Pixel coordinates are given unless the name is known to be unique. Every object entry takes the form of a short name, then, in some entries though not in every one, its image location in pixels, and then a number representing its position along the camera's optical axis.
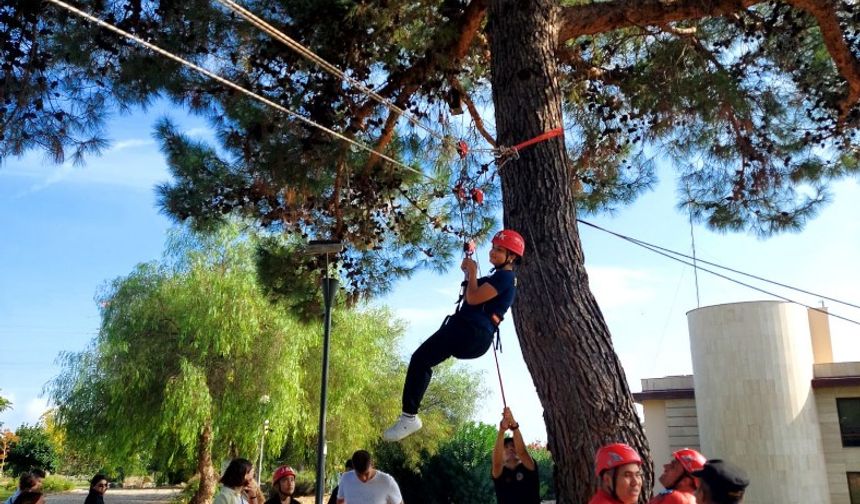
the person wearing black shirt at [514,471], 4.80
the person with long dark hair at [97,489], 6.33
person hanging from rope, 4.41
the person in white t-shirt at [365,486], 5.70
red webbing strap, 5.26
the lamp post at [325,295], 7.89
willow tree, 18.23
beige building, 18.69
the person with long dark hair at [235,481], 4.58
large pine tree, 4.86
